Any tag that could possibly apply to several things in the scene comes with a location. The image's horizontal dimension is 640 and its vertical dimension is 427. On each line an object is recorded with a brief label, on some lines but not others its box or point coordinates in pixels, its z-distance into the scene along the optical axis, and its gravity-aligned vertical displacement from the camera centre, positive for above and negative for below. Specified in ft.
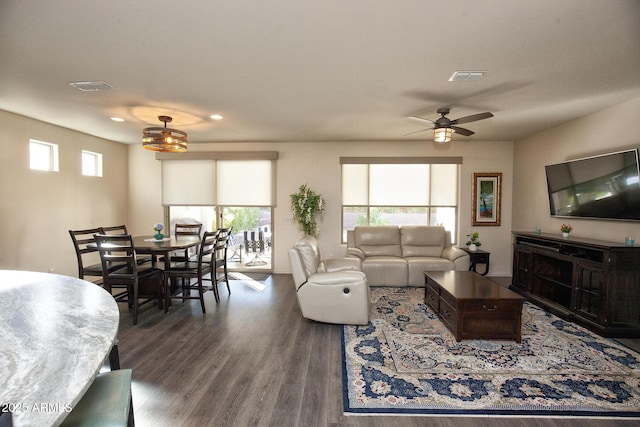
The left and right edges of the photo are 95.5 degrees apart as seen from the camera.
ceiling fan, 11.93 +3.31
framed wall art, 18.38 +0.63
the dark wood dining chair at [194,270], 12.07 -2.80
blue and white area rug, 6.52 -4.38
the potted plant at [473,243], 17.01 -2.04
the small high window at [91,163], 17.57 +2.46
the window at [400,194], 18.90 +0.88
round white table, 2.18 -1.48
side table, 16.96 -2.83
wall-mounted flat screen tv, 10.52 +0.97
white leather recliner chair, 10.50 -3.13
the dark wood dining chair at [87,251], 11.60 -2.21
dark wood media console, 9.97 -2.79
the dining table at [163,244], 11.46 -1.72
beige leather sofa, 15.67 -2.61
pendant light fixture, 11.92 +2.69
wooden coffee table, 9.36 -3.46
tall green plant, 17.97 -0.11
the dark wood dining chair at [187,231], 15.48 -1.54
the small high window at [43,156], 14.40 +2.41
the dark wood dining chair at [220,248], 13.21 -2.08
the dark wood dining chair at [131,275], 10.84 -2.85
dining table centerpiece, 13.65 -1.37
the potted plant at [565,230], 12.84 -0.89
